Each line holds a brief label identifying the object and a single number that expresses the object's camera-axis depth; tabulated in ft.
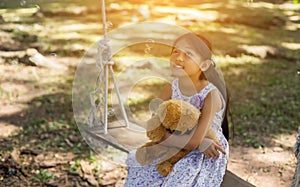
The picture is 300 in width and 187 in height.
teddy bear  7.28
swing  9.00
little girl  7.36
